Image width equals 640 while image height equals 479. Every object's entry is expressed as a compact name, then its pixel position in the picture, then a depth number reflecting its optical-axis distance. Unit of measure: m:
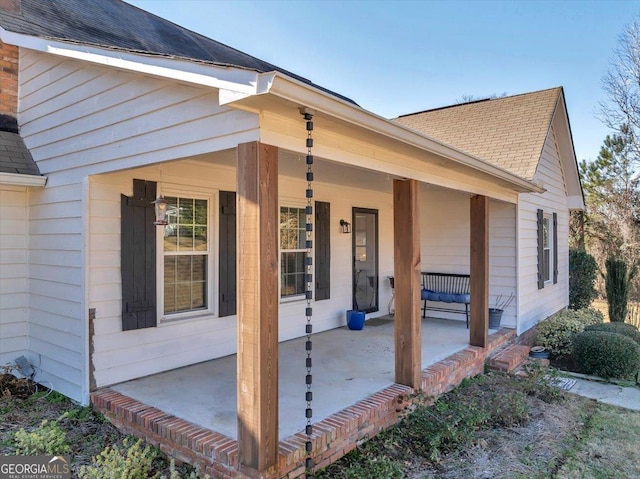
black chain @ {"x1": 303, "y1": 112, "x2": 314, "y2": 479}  2.98
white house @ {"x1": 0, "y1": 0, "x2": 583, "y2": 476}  2.81
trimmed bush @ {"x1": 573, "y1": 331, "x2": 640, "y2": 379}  6.23
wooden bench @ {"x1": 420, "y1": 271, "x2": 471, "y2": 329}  7.42
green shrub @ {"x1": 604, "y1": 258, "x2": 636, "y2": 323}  9.88
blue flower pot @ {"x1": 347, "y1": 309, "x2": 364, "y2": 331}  6.89
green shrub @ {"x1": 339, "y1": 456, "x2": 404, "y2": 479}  3.13
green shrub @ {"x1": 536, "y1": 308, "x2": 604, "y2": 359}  7.54
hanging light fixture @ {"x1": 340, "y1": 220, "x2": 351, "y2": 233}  7.29
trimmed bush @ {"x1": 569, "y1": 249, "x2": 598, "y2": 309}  11.59
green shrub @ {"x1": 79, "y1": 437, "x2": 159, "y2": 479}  2.92
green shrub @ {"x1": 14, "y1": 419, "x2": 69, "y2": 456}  3.30
